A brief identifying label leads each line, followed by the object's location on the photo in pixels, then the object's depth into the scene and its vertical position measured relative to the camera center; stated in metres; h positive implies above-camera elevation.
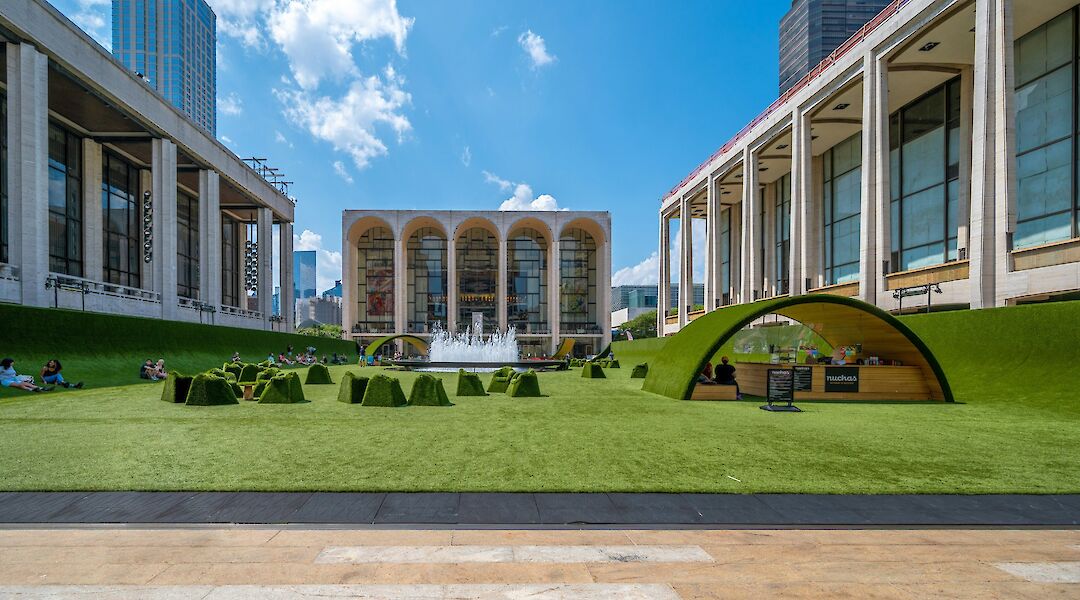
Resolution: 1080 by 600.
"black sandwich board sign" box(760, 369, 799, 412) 13.32 -2.35
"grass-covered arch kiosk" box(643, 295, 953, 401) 15.12 -1.30
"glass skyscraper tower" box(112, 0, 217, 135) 178.00 +89.17
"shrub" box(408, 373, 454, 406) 13.78 -2.64
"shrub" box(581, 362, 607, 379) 26.96 -4.00
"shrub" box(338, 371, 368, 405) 14.34 -2.65
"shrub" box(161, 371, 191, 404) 14.52 -2.66
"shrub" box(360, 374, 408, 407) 13.49 -2.57
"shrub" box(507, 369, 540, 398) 16.52 -2.96
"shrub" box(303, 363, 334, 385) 22.00 -3.51
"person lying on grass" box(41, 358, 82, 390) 17.00 -2.64
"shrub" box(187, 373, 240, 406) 13.66 -2.58
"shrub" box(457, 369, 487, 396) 16.78 -2.98
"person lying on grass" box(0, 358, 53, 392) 15.73 -2.64
